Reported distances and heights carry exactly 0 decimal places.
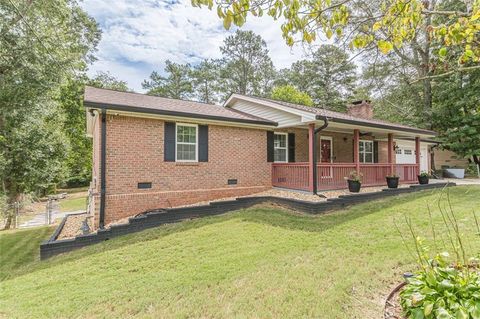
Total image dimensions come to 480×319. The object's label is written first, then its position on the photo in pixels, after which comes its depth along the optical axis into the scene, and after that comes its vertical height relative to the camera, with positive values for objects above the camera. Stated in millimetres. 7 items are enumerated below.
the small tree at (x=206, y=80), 37625 +12943
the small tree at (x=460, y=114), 17922 +3879
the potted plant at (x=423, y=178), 12938 -633
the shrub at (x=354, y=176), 10209 -410
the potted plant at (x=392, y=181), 11298 -677
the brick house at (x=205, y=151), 7641 +584
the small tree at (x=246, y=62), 35041 +14565
